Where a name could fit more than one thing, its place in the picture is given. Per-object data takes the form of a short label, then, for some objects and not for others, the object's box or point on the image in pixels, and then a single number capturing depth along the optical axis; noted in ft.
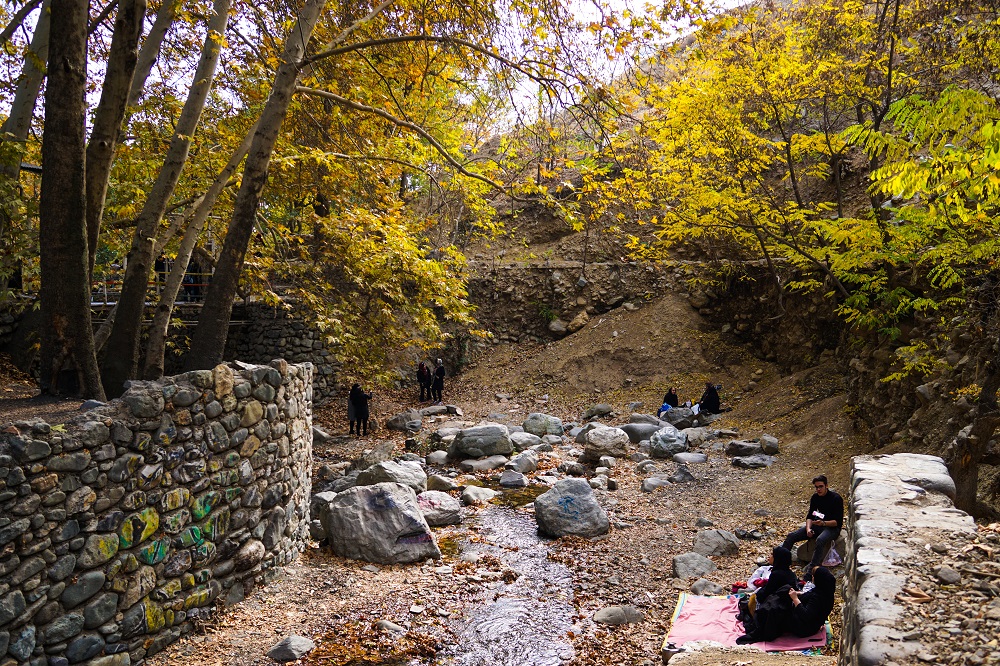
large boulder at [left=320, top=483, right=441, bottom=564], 24.11
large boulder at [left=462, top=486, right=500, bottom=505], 32.14
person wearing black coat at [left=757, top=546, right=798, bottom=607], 16.85
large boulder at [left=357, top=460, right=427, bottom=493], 29.86
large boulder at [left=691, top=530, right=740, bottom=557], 24.12
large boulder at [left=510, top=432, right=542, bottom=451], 42.21
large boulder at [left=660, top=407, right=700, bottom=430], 46.03
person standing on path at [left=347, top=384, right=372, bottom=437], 47.65
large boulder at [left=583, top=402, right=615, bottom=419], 51.72
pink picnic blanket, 15.58
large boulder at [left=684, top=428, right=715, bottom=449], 40.52
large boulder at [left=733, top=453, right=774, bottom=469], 34.47
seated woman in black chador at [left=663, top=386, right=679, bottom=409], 49.08
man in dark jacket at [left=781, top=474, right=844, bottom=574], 20.61
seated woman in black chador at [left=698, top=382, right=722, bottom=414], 47.21
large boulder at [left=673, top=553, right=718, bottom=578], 22.50
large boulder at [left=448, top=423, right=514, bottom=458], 39.97
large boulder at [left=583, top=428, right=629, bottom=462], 38.83
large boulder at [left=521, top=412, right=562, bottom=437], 46.14
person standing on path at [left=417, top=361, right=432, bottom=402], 58.13
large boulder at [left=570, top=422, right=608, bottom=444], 44.28
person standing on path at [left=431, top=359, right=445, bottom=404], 57.11
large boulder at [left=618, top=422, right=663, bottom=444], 43.37
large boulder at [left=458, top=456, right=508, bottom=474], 37.88
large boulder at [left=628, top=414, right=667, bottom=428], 46.06
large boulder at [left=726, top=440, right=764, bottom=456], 36.40
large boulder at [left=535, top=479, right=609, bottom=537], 27.20
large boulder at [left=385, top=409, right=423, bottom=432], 49.24
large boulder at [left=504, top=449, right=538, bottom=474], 37.24
